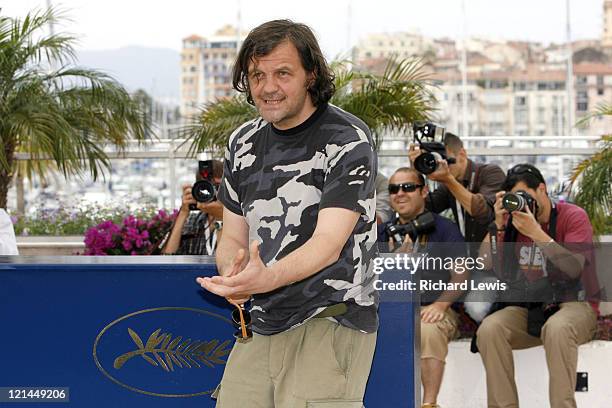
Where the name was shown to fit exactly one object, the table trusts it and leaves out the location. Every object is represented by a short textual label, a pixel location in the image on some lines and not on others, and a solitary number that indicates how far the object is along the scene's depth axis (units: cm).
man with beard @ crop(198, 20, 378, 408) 276
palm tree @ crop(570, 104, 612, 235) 688
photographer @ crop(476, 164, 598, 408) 493
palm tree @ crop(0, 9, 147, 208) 698
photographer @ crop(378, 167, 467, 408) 508
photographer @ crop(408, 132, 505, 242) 564
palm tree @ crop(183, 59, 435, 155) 724
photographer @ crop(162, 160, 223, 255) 557
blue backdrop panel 380
